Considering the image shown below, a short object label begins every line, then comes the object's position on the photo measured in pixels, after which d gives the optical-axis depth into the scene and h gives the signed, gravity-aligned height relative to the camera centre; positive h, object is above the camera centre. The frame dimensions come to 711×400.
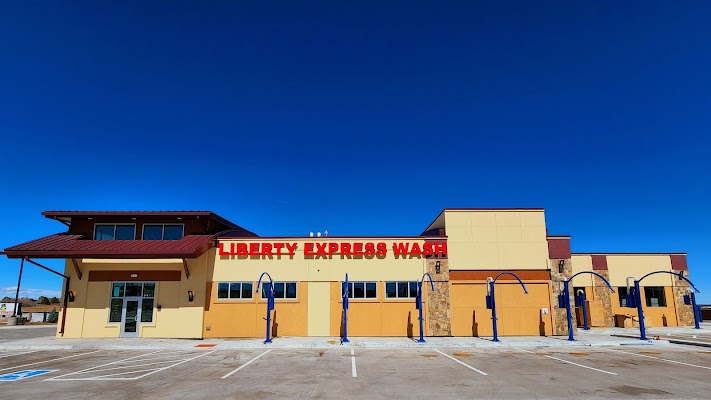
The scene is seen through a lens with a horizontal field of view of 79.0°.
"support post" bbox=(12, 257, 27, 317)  24.04 +0.53
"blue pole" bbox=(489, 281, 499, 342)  22.20 -0.95
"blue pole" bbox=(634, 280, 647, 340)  21.67 -1.30
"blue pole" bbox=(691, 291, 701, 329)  29.98 -2.08
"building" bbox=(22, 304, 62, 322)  42.06 -2.85
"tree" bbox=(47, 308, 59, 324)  41.12 -2.86
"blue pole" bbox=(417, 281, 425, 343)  22.75 -0.60
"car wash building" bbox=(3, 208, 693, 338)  24.33 +0.47
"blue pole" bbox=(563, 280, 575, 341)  21.62 -1.03
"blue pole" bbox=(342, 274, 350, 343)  21.59 -1.34
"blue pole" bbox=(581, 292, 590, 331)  26.22 -2.00
